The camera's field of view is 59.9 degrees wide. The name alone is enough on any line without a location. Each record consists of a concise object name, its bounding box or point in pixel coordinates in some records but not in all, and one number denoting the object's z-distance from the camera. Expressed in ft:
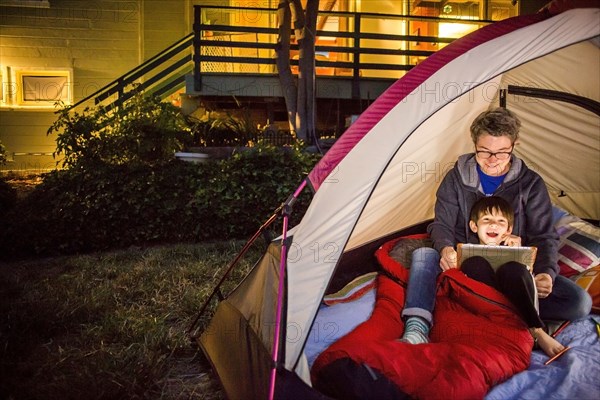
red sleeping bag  5.87
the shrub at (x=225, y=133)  22.13
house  29.55
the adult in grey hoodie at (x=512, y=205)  8.09
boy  7.12
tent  6.58
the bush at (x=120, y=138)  16.60
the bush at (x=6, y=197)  15.90
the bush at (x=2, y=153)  20.34
